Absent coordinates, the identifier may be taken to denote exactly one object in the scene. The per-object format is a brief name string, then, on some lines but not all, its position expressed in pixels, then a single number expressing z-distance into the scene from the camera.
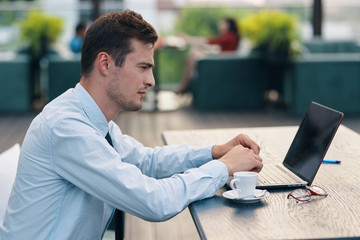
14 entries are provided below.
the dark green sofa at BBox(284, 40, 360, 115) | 6.27
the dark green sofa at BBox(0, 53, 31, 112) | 6.68
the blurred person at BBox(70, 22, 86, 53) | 7.02
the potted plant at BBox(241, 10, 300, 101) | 6.46
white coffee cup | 1.41
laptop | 1.53
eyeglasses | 1.43
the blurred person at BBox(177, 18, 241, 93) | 7.36
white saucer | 1.40
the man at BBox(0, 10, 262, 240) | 1.35
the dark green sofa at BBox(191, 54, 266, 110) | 6.86
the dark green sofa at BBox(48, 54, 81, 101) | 6.71
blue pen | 1.81
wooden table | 1.20
